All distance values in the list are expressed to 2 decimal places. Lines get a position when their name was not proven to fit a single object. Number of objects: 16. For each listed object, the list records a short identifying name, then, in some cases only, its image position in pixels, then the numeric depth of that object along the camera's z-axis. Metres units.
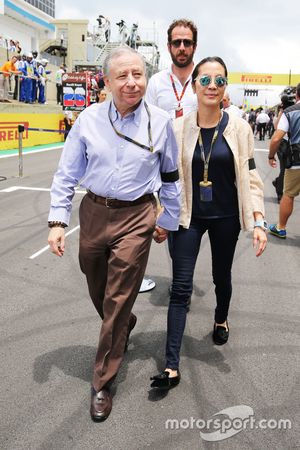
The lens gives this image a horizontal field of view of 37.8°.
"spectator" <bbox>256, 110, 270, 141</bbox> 23.91
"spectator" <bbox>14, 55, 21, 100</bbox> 19.06
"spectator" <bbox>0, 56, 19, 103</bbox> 17.19
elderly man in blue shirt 2.29
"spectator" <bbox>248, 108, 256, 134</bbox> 31.29
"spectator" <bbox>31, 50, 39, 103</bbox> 20.38
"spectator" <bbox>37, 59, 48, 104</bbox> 21.03
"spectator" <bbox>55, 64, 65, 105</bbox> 22.70
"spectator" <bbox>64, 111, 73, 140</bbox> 18.89
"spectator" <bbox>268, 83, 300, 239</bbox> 5.24
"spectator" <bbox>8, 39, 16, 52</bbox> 25.29
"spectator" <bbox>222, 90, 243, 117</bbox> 4.14
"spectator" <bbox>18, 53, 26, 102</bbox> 19.36
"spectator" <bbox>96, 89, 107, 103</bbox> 7.41
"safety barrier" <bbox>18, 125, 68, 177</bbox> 9.78
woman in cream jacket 2.56
